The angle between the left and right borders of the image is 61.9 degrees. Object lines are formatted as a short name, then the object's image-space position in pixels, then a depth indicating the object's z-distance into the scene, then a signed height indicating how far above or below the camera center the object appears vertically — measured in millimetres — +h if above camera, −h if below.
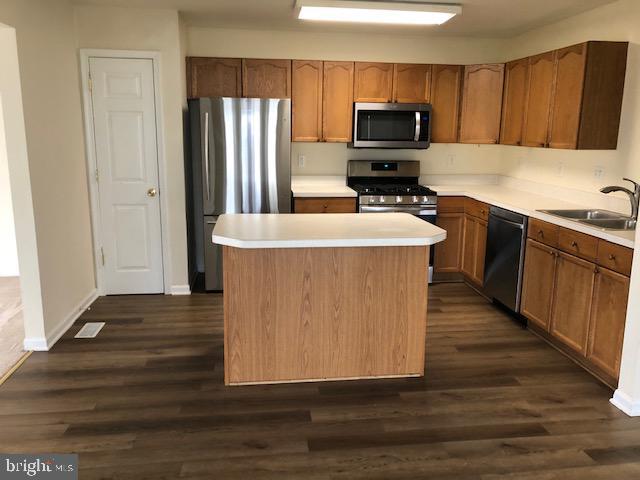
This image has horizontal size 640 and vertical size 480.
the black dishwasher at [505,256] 4012 -849
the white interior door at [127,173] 4359 -244
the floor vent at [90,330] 3770 -1330
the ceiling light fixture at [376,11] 3635 +932
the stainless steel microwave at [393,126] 4988 +186
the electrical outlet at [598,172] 4035 -178
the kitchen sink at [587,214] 3809 -471
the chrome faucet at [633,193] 3471 -288
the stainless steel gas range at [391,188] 4902 -400
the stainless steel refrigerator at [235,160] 4512 -129
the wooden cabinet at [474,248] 4676 -905
